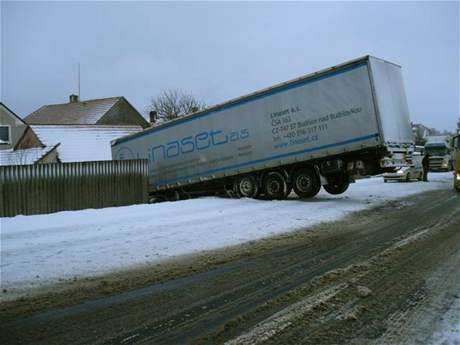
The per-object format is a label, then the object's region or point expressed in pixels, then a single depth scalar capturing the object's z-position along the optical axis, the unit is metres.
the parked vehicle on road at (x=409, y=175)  26.02
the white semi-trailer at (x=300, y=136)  13.81
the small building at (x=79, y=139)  34.53
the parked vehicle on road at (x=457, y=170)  19.17
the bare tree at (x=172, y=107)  66.62
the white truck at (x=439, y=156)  37.88
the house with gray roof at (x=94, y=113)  48.78
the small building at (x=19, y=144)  33.59
